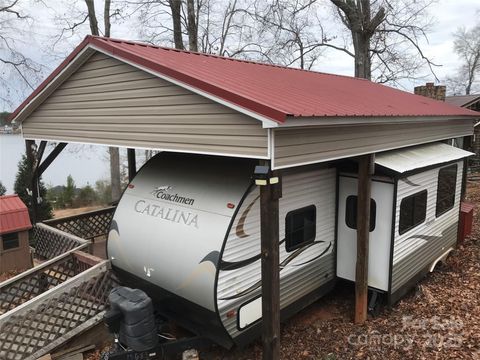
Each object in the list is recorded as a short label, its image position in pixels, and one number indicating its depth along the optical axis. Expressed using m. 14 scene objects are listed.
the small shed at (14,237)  8.95
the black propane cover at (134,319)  5.20
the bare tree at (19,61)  19.05
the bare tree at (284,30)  19.69
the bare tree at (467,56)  53.31
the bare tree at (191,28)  17.91
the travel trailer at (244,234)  5.41
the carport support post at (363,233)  6.32
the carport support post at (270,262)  4.27
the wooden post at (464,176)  9.90
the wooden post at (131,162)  9.36
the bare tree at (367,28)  19.67
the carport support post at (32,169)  8.94
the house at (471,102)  20.41
